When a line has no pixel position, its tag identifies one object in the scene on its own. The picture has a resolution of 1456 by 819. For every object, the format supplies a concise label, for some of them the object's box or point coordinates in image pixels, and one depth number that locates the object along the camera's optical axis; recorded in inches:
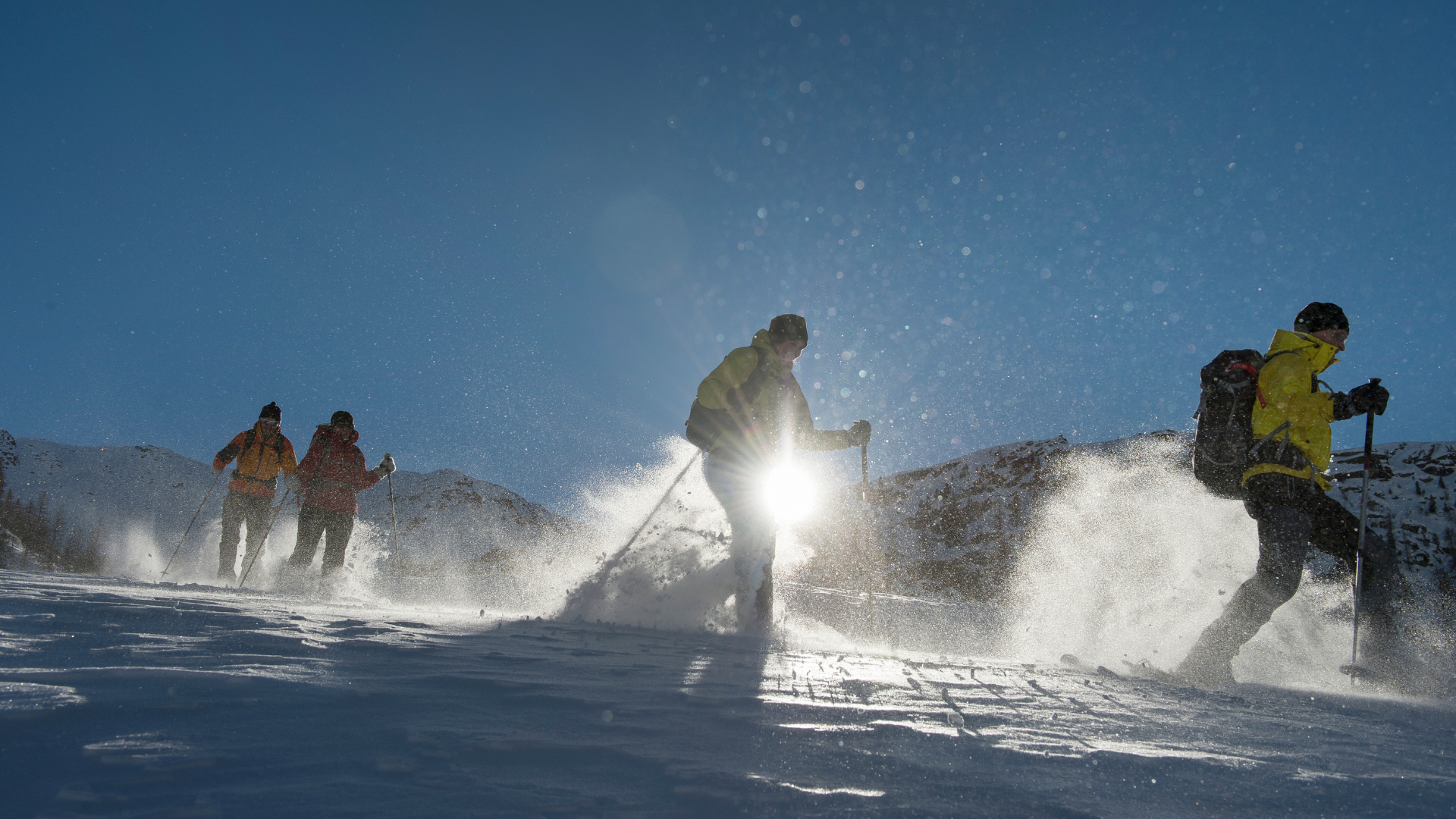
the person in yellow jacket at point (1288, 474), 145.3
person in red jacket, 295.9
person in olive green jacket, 177.3
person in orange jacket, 317.1
